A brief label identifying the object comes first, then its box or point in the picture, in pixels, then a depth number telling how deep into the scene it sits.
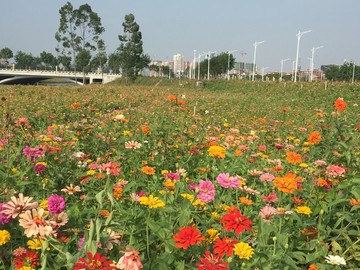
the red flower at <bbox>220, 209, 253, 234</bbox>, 1.18
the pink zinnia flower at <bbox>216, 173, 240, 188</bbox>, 1.63
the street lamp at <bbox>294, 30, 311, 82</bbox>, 28.89
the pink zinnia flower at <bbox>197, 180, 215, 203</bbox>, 1.50
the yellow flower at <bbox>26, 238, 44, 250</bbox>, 1.21
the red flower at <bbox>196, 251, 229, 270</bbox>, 1.00
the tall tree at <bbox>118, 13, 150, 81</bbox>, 42.25
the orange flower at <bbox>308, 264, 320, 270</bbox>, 1.49
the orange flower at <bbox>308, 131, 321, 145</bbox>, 2.73
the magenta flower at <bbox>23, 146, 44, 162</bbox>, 2.21
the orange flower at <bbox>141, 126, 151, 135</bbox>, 3.25
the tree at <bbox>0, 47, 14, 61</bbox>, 85.69
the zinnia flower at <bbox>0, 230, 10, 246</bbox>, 1.16
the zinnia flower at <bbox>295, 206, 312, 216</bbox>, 1.64
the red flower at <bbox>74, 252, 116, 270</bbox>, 0.86
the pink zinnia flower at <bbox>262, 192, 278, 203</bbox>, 1.76
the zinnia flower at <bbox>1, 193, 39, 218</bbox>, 1.07
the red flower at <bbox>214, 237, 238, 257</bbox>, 1.11
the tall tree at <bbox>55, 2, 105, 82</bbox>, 51.53
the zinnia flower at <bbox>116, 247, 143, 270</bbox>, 0.82
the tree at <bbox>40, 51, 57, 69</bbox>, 83.50
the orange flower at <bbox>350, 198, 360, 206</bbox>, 1.68
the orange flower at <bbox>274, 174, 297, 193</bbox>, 1.63
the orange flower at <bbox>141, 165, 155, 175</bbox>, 2.00
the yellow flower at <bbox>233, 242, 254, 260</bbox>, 1.21
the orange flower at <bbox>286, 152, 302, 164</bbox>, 2.27
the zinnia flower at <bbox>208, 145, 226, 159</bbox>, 2.13
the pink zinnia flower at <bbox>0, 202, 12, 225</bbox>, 1.20
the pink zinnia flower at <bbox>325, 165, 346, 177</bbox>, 1.94
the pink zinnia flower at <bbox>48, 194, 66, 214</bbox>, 1.15
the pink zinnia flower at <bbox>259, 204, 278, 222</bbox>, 1.52
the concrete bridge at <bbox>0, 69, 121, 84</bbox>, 56.12
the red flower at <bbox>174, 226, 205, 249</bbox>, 1.11
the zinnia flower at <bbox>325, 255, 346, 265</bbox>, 1.47
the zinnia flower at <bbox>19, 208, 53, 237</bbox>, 1.00
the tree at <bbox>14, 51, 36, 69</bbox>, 93.50
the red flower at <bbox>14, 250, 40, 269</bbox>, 1.17
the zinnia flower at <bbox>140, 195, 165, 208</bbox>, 1.38
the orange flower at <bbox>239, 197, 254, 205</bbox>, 1.70
